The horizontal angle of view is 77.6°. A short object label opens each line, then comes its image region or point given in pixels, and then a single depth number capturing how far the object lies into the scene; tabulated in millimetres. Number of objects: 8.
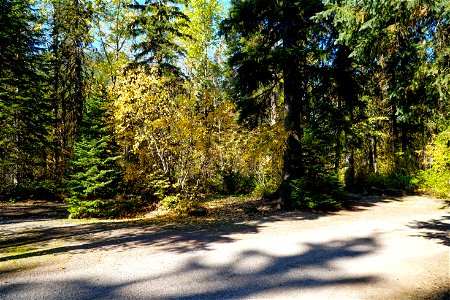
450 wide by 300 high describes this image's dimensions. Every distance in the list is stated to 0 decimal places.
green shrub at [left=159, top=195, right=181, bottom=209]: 11375
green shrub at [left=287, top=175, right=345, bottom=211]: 11302
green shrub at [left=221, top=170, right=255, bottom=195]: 18938
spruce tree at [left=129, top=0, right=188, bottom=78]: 15258
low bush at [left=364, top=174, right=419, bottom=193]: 18031
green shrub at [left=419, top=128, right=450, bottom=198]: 14625
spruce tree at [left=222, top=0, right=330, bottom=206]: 11234
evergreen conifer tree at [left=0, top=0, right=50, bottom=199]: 15148
